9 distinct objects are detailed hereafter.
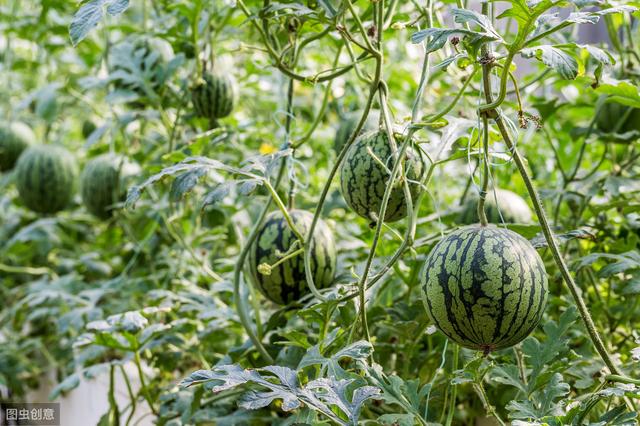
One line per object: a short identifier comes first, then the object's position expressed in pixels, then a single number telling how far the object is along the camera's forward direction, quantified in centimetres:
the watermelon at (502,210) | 267
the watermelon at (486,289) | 211
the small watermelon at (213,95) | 288
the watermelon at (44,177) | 362
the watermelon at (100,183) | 341
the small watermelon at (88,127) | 389
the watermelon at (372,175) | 233
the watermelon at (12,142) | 397
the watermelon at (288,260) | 253
